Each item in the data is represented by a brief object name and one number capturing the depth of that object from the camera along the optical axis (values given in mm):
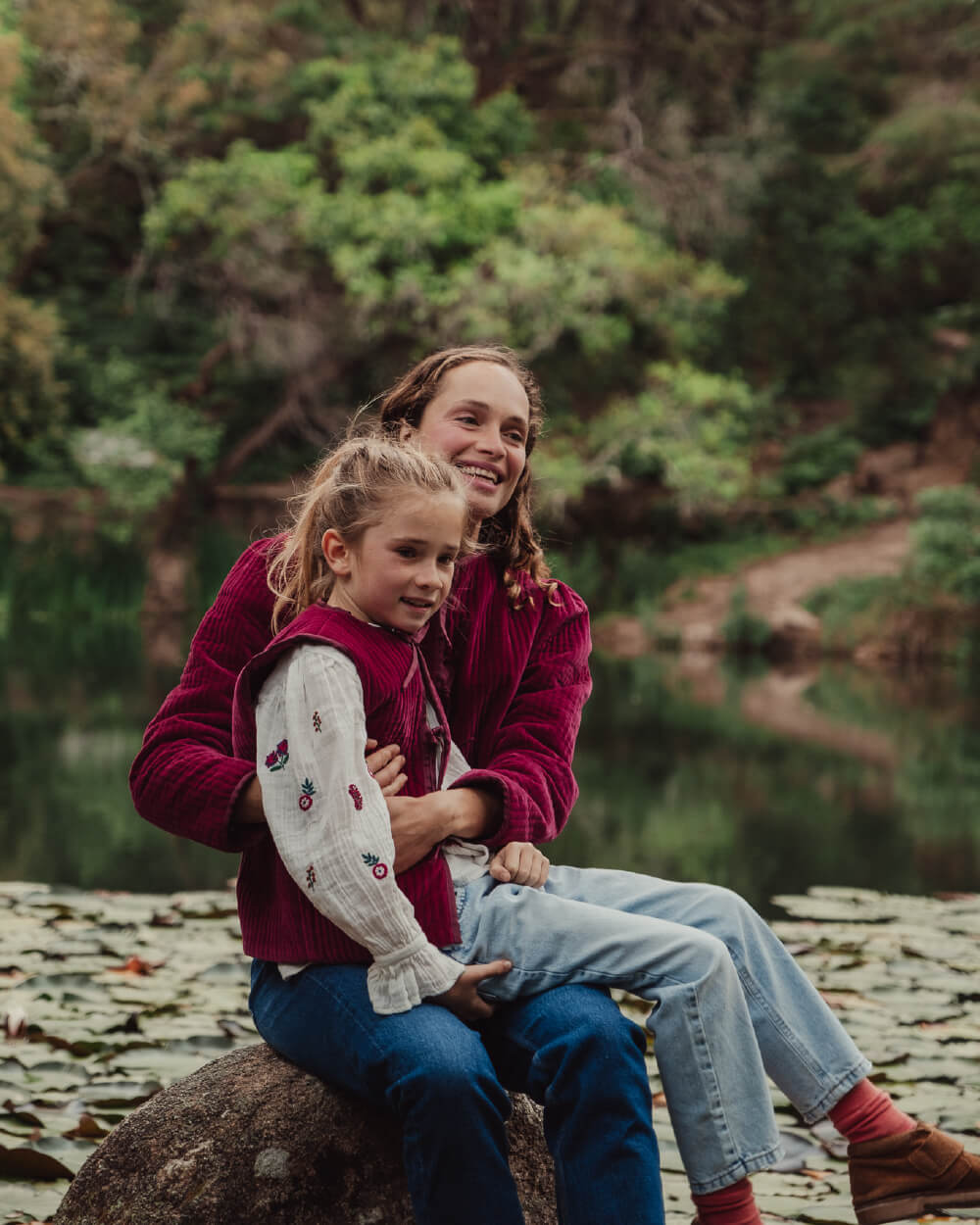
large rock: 3003
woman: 2845
